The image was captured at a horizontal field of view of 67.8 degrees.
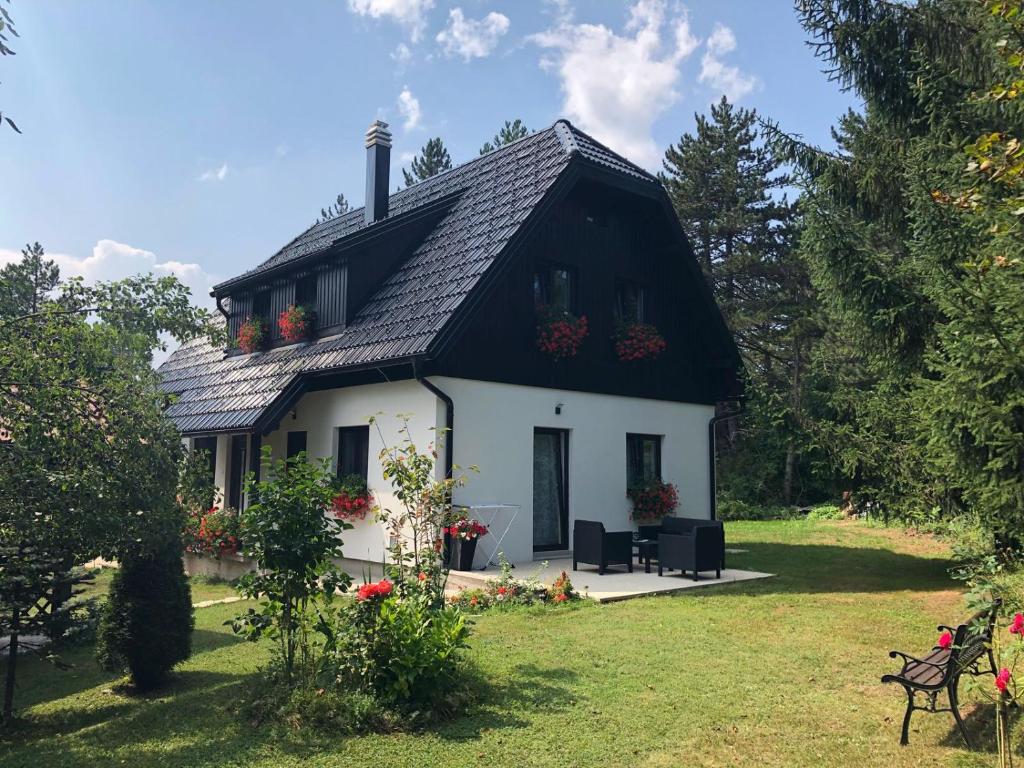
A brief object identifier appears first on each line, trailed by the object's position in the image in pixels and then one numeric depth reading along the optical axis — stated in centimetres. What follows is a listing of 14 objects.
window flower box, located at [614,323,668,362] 1371
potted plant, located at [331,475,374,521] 1158
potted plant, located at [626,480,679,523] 1372
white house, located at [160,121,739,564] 1162
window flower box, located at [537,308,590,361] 1234
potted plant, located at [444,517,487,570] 1086
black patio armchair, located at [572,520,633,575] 1086
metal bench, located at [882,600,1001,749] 450
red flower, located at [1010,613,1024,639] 368
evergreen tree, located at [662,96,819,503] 2989
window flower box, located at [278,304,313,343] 1380
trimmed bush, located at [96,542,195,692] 664
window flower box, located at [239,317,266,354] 1502
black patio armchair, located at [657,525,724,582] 1037
